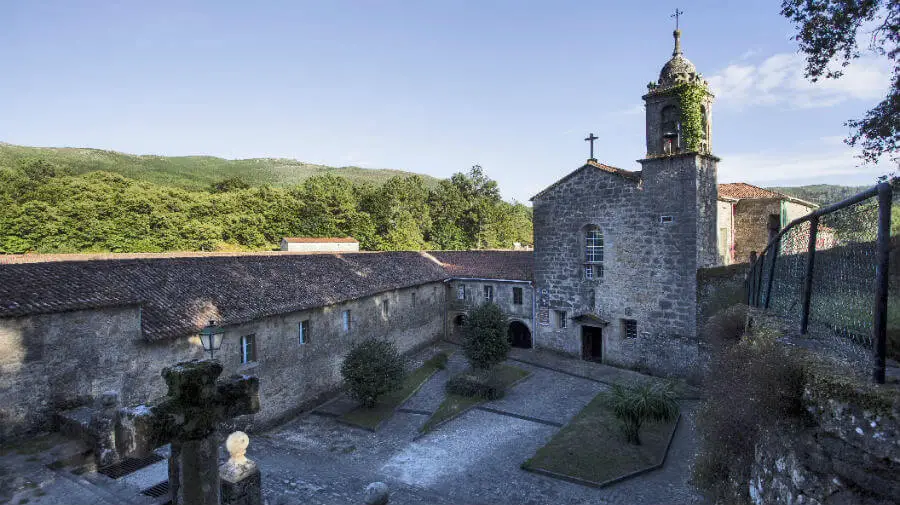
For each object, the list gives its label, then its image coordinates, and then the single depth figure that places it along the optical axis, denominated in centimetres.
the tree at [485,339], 1966
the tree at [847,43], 919
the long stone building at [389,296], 1105
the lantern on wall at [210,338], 1070
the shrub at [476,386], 1845
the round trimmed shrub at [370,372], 1694
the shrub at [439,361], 2274
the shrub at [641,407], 1377
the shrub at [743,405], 395
